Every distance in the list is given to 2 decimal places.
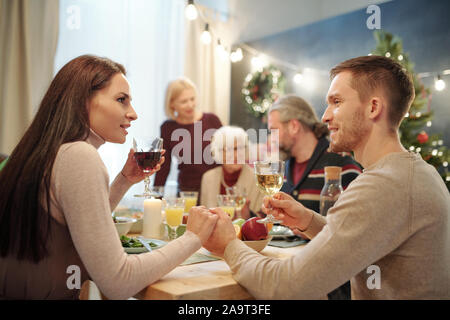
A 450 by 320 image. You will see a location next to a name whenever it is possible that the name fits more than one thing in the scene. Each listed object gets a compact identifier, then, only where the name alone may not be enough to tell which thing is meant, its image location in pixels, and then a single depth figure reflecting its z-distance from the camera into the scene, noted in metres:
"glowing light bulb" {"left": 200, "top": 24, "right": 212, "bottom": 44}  3.87
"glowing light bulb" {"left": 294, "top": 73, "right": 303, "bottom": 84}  4.92
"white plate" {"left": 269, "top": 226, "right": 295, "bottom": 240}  1.90
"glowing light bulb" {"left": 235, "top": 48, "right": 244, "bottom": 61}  4.19
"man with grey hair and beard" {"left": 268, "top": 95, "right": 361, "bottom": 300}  2.69
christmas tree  3.55
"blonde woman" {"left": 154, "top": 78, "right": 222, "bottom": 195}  3.96
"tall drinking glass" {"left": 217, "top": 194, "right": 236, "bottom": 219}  2.18
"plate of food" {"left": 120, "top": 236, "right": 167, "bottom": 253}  1.46
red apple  1.53
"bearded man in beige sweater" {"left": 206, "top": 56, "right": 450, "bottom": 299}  1.04
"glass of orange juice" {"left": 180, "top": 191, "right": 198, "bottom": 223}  2.36
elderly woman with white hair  3.44
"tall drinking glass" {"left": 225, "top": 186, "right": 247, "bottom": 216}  2.31
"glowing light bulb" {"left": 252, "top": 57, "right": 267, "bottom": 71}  5.60
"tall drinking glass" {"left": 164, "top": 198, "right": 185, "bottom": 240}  1.98
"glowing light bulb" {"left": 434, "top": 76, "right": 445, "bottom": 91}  3.86
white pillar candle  1.92
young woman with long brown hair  1.09
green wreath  5.46
